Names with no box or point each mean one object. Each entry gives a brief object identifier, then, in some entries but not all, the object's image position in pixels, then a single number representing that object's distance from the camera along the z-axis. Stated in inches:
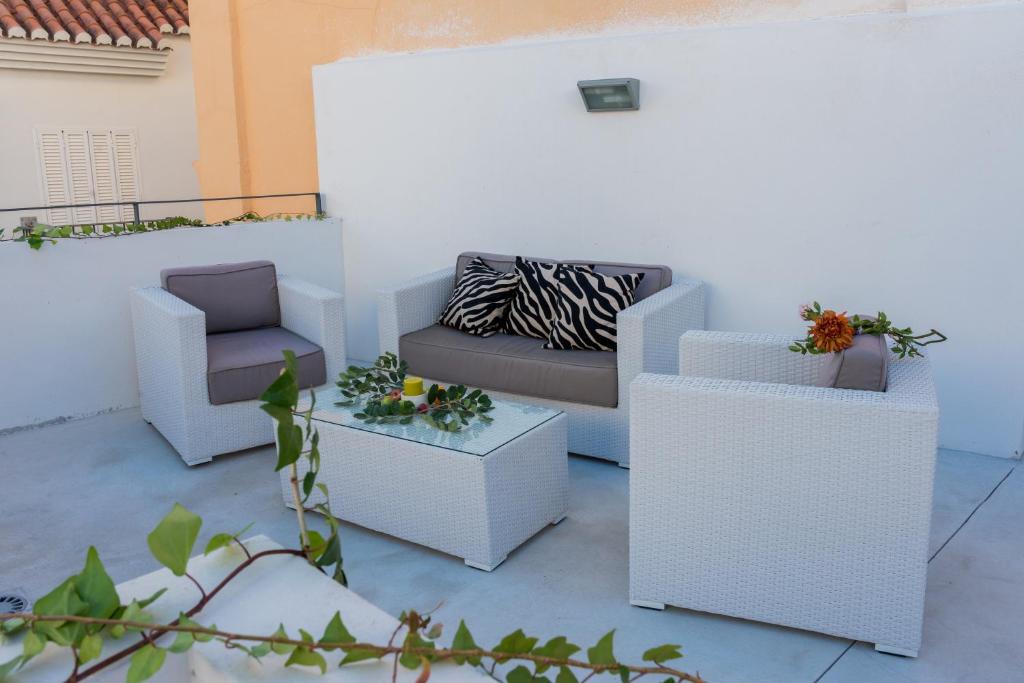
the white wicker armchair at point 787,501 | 96.6
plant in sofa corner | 107.4
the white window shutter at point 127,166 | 369.4
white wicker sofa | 155.1
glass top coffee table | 121.5
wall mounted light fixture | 181.5
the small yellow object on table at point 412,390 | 137.8
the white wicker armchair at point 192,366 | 161.9
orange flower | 107.1
